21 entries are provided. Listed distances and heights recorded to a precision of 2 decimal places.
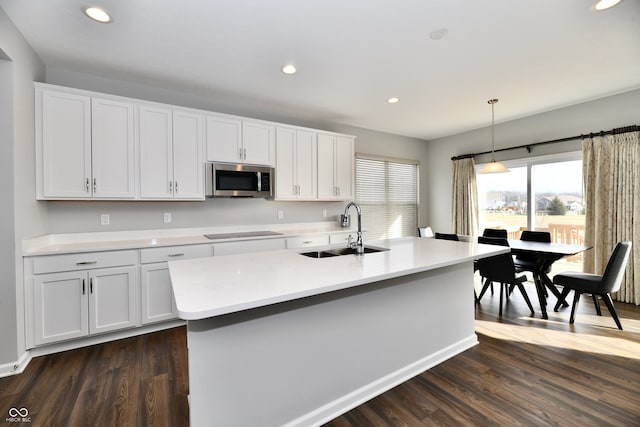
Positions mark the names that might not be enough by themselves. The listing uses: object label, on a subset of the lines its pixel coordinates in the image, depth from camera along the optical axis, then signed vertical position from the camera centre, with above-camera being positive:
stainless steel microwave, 3.50 +0.41
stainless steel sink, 2.45 -0.34
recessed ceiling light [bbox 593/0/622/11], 2.05 +1.44
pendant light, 3.82 +0.56
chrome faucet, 2.33 -0.26
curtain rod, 3.67 +1.01
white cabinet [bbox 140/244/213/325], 2.90 -0.70
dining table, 3.17 -0.48
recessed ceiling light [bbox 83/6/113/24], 2.07 +1.44
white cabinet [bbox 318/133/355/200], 4.46 +0.71
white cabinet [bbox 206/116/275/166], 3.52 +0.90
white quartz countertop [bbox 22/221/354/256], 2.60 -0.27
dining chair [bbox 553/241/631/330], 2.92 -0.73
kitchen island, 1.37 -0.69
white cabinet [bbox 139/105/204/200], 3.13 +0.66
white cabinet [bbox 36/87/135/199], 2.67 +0.65
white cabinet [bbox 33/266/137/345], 2.49 -0.78
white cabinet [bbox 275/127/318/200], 4.05 +0.68
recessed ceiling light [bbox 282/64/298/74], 2.95 +1.46
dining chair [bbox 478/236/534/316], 3.28 -0.67
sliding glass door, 4.31 +0.18
